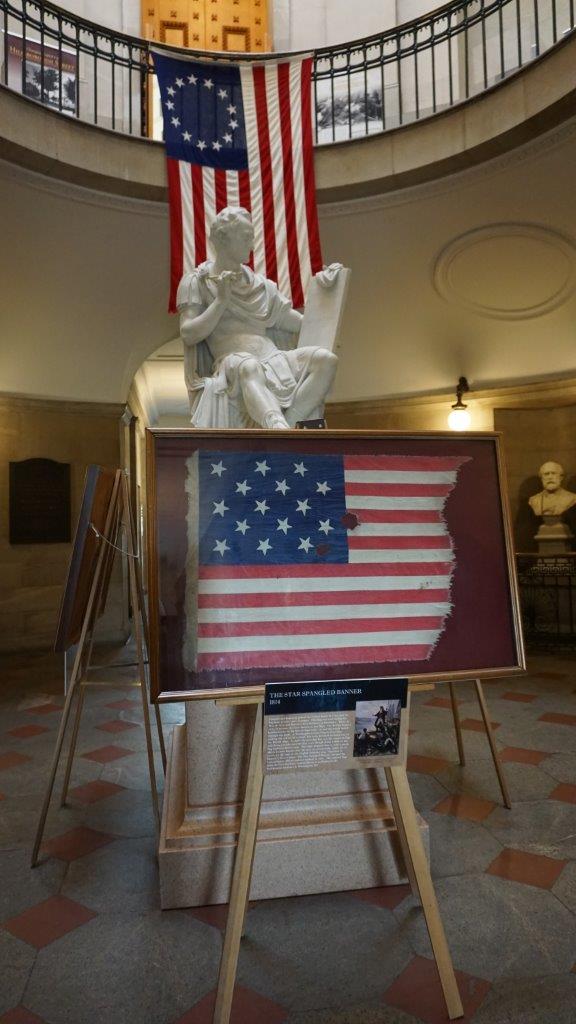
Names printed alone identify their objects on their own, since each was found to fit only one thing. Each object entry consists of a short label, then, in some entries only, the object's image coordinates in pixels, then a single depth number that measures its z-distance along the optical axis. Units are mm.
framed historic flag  1412
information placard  1381
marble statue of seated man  2537
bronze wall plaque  6871
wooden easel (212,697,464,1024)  1327
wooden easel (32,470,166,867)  2182
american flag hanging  5602
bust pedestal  6668
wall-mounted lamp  7285
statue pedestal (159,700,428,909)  1882
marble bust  6746
